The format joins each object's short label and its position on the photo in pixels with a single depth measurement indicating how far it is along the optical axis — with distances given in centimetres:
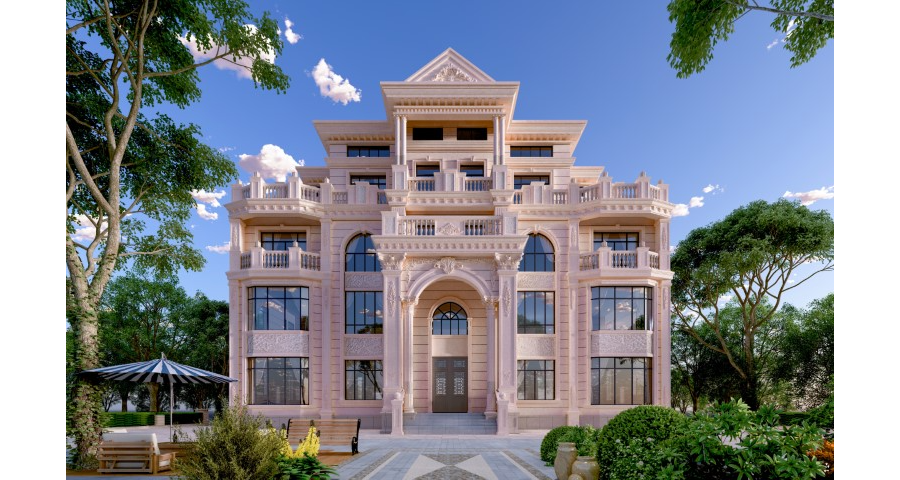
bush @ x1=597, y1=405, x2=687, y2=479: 906
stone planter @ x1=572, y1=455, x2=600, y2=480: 984
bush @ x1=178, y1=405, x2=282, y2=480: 755
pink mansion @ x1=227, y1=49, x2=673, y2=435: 2070
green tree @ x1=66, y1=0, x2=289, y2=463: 1344
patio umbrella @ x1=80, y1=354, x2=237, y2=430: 1301
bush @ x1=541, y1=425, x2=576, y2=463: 1291
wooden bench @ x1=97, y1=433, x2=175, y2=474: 1194
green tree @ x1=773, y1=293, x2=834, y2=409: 2662
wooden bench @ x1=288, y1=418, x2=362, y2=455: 1548
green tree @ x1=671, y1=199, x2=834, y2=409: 2348
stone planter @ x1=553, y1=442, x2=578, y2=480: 1077
